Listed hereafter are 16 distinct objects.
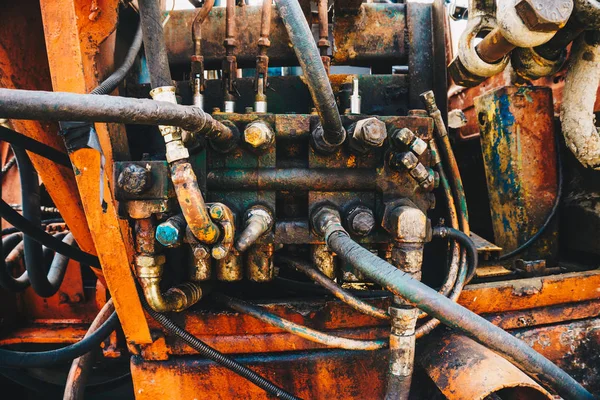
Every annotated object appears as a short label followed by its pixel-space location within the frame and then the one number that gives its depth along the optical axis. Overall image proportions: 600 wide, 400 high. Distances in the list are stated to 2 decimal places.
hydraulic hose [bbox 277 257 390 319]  0.55
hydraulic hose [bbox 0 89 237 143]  0.37
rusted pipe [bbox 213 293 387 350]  0.56
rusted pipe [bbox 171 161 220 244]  0.47
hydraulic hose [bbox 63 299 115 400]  0.67
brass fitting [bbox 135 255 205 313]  0.53
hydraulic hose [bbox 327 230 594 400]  0.46
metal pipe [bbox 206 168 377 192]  0.57
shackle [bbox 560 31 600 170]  0.67
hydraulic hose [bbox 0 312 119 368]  0.63
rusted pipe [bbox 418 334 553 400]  0.52
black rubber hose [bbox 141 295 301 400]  0.57
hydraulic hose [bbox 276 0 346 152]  0.46
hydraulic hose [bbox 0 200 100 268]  0.62
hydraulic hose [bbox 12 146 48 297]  0.68
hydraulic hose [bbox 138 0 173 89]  0.49
